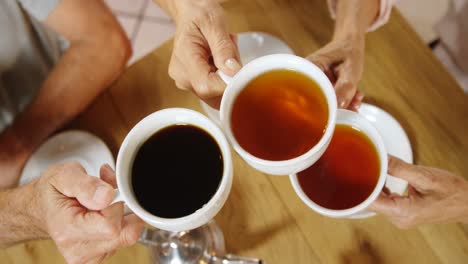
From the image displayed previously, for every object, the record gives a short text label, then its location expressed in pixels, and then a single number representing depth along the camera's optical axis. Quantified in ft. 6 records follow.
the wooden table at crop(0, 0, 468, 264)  2.88
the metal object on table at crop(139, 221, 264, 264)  2.66
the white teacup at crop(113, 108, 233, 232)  1.84
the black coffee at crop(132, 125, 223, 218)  2.02
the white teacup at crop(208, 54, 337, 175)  1.89
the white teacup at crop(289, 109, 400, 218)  2.19
